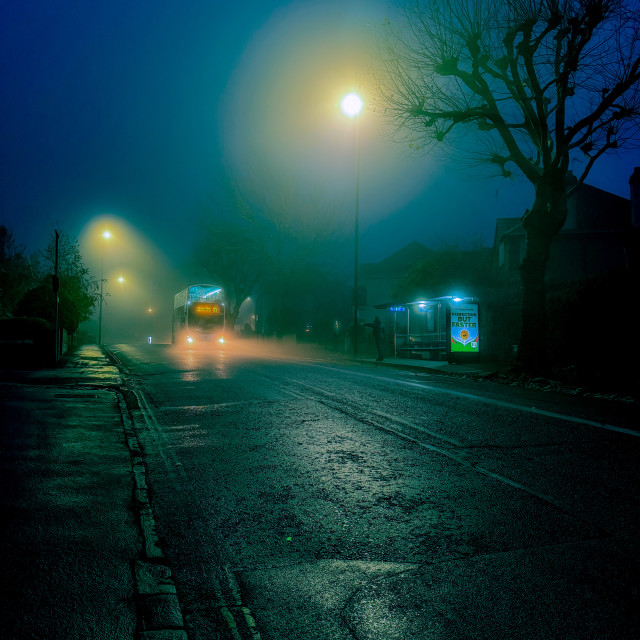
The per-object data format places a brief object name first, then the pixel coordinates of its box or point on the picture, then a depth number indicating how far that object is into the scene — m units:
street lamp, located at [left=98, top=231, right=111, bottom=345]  42.56
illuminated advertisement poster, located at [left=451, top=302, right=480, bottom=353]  22.94
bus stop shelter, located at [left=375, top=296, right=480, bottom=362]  22.95
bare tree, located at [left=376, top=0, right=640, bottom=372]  14.92
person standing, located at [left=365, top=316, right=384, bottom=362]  25.16
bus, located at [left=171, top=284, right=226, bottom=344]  45.91
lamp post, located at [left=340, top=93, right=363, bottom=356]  26.48
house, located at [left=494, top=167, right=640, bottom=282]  35.84
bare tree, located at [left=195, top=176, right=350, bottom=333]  47.97
